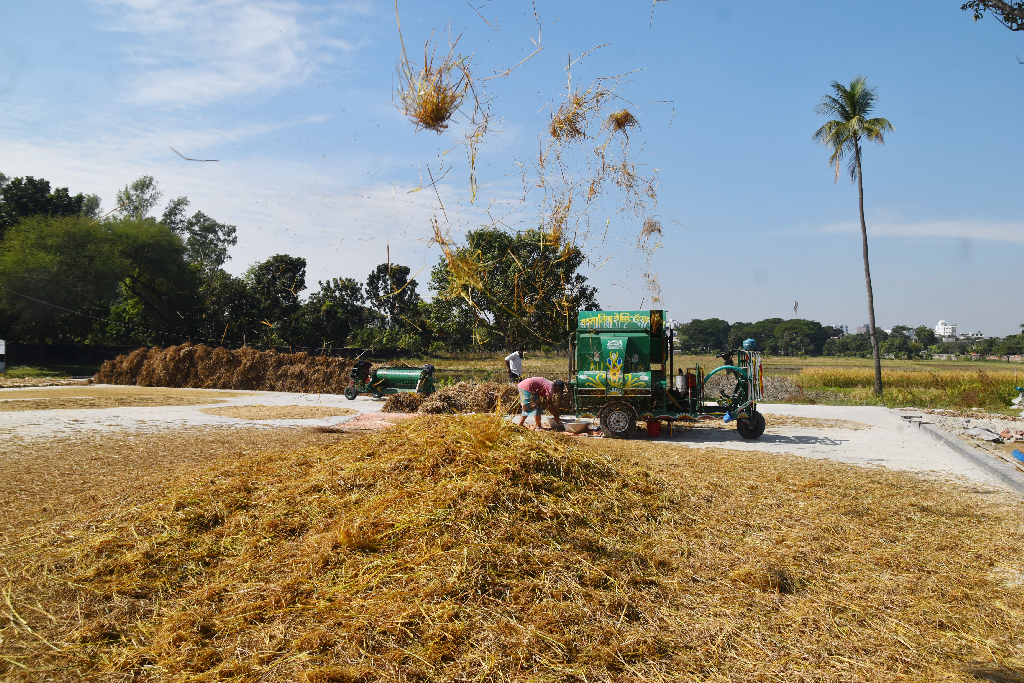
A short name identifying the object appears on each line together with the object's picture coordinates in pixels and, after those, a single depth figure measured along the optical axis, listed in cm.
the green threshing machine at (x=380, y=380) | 1825
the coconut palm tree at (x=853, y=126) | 2623
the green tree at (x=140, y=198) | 5331
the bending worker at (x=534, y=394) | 1039
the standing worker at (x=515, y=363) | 1195
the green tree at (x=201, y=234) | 6028
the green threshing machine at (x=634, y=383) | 1091
